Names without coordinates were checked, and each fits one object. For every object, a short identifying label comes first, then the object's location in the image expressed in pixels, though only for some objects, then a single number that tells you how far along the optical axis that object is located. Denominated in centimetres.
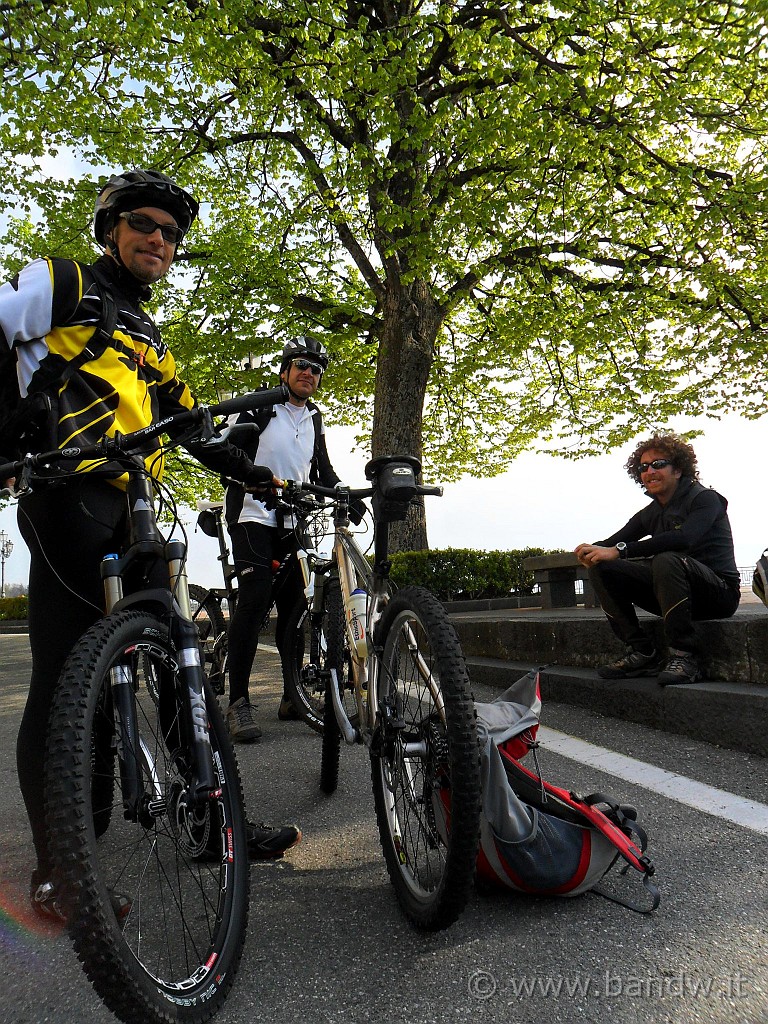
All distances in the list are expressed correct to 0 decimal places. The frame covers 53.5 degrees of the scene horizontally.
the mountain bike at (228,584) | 425
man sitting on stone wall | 419
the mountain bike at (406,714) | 191
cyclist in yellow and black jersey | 209
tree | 1107
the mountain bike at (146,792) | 148
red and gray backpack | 208
